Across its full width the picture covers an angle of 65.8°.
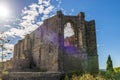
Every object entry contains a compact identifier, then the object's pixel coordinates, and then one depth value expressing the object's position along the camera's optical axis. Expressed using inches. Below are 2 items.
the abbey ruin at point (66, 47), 537.0
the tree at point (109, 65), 505.9
